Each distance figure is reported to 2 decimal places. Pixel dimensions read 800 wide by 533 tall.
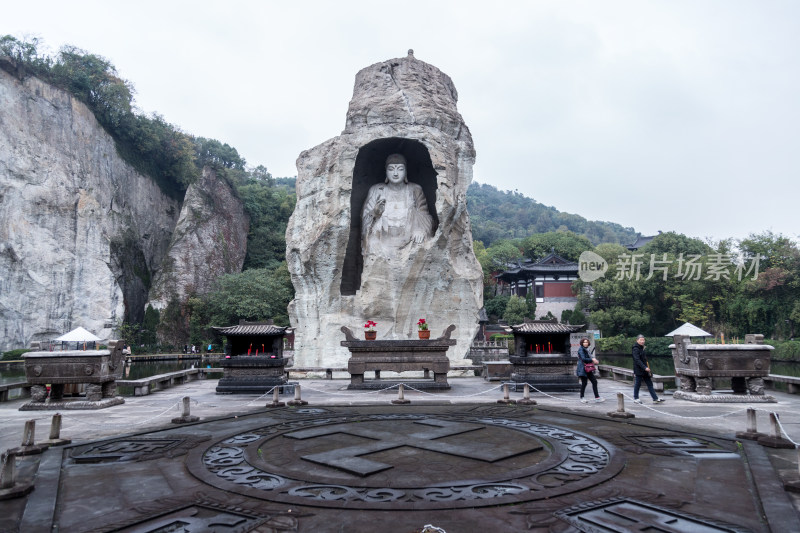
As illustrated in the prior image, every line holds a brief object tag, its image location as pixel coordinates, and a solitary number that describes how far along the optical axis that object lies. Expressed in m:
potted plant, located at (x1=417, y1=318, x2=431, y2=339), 13.32
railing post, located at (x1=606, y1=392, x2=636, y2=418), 7.89
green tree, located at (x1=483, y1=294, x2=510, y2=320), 44.12
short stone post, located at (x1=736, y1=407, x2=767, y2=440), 5.99
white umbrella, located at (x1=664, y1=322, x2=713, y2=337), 13.93
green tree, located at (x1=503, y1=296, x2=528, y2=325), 39.91
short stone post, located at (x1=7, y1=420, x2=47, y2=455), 5.62
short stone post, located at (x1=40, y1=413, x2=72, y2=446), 6.16
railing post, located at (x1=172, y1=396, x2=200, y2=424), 7.71
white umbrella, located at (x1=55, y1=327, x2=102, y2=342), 14.27
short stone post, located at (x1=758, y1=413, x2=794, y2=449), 5.61
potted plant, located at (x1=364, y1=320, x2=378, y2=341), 13.16
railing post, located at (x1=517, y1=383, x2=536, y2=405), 9.59
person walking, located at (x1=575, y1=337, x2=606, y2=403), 9.98
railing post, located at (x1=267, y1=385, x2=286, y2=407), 9.32
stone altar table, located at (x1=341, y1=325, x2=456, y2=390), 12.52
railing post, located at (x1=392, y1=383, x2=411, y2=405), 9.75
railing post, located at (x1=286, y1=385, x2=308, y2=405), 9.55
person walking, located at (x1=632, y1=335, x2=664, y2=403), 9.79
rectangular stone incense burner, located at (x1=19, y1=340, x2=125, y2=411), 9.95
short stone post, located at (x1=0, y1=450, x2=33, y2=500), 4.12
